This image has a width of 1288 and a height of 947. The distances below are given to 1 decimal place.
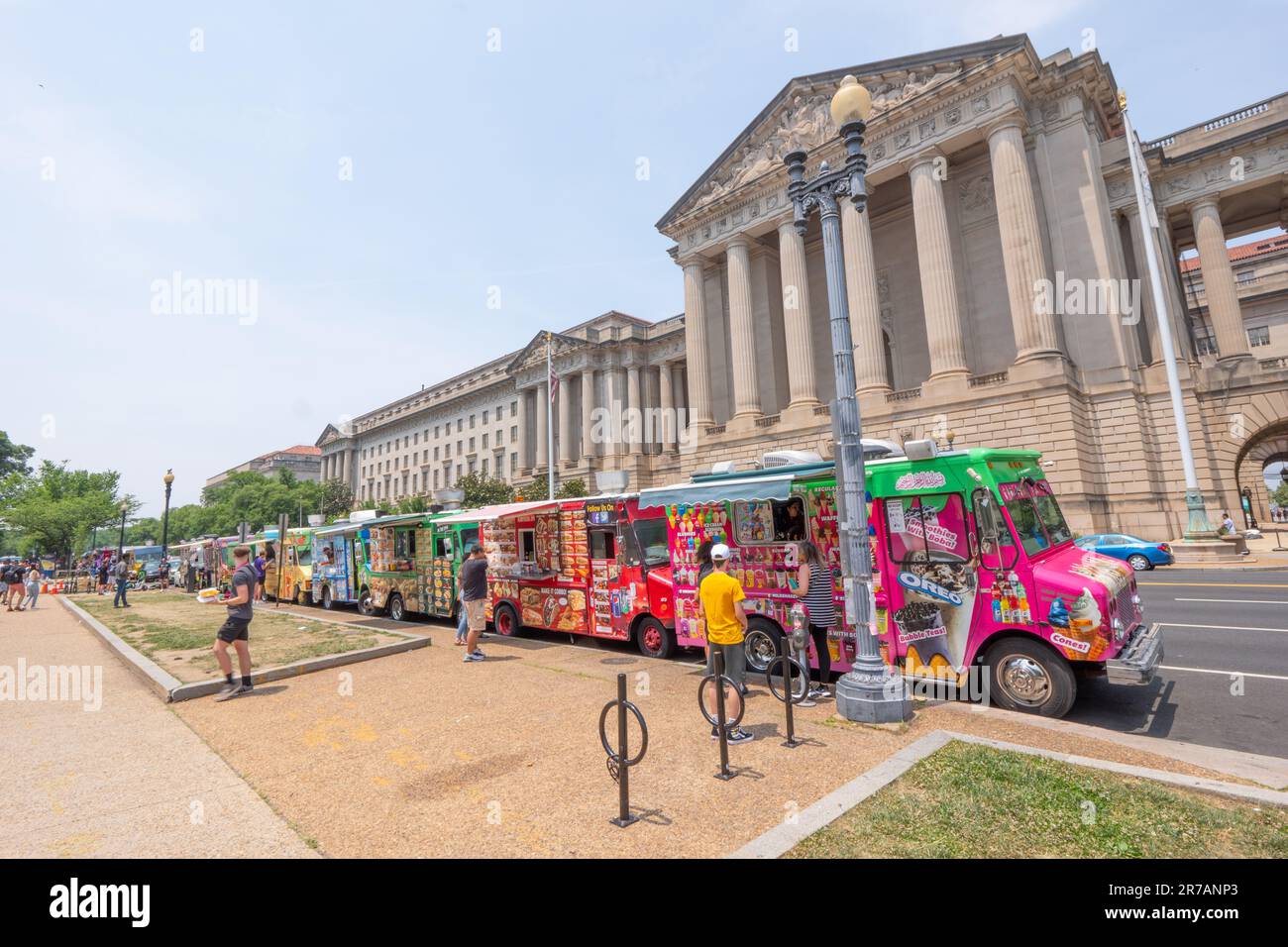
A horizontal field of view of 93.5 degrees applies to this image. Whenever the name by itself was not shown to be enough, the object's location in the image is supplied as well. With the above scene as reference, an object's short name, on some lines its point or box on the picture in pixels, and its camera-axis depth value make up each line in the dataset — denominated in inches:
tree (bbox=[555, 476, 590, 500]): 1999.3
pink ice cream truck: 257.8
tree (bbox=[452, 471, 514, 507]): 2215.8
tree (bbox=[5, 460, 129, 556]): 2006.6
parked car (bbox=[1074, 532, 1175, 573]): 889.5
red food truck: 430.9
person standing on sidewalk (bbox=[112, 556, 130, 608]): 852.6
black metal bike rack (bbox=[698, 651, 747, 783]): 195.0
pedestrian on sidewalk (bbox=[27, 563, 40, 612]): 896.5
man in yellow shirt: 251.0
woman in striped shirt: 325.7
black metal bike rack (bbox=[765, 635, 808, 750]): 223.6
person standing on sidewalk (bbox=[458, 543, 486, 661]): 415.2
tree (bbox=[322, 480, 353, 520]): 3302.2
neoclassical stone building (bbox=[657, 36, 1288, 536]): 1099.3
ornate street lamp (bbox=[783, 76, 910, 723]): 255.4
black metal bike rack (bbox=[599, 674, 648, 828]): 165.5
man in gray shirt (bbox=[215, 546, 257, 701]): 332.5
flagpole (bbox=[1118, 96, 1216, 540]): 961.5
